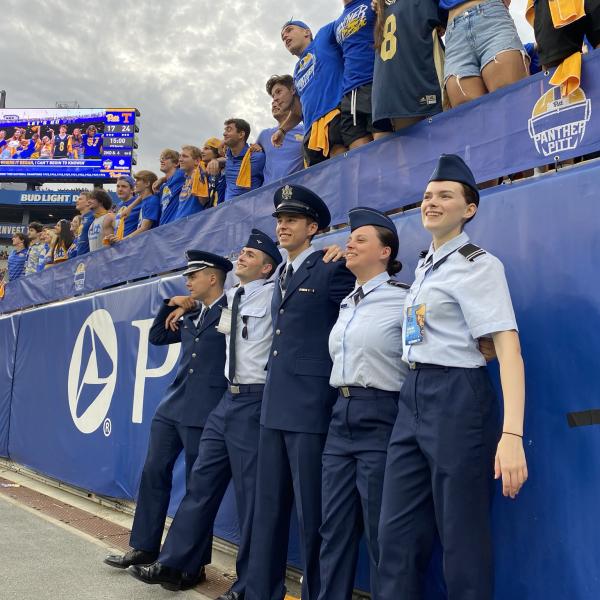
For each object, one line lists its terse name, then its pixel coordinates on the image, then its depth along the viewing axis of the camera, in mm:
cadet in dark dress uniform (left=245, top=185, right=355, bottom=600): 2631
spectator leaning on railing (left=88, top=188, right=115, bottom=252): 7090
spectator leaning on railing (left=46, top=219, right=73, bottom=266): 8453
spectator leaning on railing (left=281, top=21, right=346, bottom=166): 3768
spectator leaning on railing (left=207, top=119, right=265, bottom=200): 5172
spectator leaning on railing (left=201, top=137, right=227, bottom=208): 5715
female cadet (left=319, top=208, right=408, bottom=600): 2354
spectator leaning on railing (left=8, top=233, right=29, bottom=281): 10031
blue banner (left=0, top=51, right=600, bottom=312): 2277
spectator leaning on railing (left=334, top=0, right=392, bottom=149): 3484
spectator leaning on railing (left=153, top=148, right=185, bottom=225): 6238
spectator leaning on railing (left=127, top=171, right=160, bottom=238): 6531
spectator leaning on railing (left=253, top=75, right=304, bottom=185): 4715
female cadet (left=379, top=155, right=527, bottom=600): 1955
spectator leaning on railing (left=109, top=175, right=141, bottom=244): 6871
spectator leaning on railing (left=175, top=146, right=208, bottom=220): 5707
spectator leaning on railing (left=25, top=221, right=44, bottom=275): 9250
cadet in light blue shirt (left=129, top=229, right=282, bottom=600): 3059
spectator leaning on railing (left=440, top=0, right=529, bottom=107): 2760
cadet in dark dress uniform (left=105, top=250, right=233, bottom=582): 3443
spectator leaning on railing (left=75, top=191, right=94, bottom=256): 7668
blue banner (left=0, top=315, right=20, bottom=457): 7352
